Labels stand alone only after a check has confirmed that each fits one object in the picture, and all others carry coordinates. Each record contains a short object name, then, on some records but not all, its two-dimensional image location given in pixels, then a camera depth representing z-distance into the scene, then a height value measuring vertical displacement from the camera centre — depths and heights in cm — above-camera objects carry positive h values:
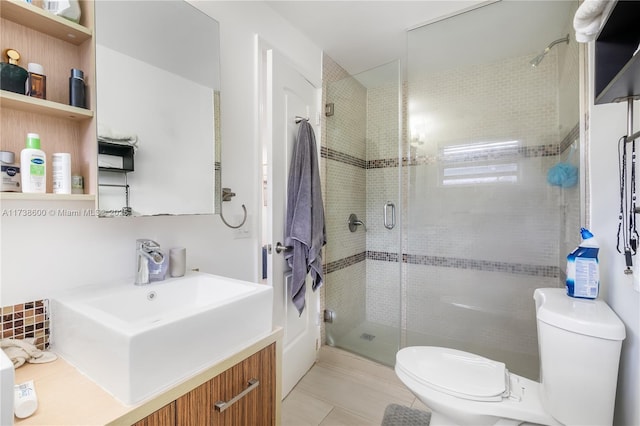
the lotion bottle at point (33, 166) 83 +13
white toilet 102 -70
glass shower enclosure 190 +18
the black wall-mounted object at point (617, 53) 74 +45
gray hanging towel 183 -4
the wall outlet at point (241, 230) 157 -10
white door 169 +19
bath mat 162 -116
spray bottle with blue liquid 117 -24
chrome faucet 108 -17
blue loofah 165 +21
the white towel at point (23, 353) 80 -39
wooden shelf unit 85 +38
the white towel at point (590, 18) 79 +54
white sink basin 67 -33
